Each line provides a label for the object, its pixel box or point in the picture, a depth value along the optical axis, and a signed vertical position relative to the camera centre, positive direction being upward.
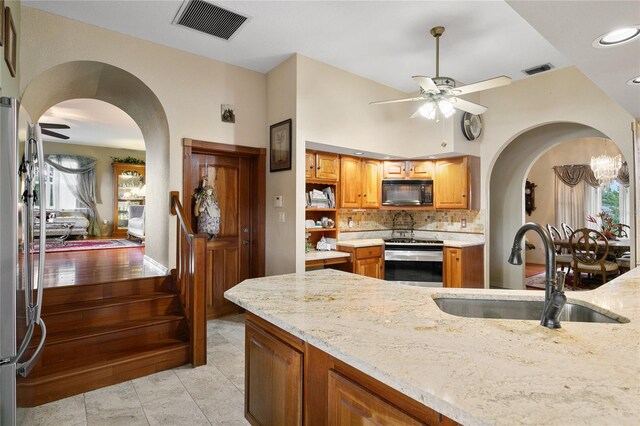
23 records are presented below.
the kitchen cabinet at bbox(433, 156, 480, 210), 5.14 +0.40
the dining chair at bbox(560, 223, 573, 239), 7.88 -0.48
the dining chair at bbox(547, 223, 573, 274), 5.91 -0.85
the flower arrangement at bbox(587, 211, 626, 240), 6.40 -0.37
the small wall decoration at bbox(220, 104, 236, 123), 4.27 +1.19
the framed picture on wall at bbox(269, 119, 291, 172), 4.18 +0.79
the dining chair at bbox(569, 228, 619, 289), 5.39 -0.81
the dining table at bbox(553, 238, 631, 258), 5.67 -0.59
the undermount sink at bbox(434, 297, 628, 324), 1.85 -0.52
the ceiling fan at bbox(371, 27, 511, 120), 2.95 +1.06
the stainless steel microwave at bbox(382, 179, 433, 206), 5.43 +0.28
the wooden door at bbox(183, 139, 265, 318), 4.34 -0.07
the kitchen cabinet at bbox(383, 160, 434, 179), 5.50 +0.64
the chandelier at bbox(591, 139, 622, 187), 7.23 +0.90
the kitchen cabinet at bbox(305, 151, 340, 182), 4.59 +0.59
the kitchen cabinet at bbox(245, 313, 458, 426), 1.07 -0.67
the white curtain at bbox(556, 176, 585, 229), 8.88 +0.14
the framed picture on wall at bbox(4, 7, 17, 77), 2.37 +1.20
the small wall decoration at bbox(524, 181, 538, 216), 9.27 +0.31
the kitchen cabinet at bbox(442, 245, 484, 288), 4.79 -0.79
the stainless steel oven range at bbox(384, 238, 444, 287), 4.95 -0.75
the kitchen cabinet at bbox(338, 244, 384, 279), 4.72 -0.70
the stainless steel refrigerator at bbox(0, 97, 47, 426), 1.60 -0.15
